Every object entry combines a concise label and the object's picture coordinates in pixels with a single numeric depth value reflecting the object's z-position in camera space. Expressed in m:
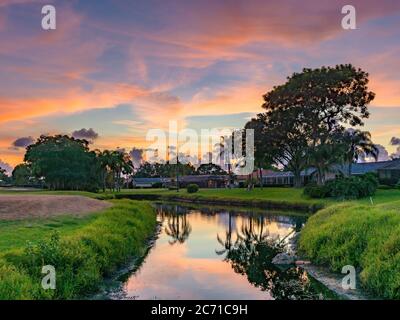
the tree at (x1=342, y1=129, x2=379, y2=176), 70.31
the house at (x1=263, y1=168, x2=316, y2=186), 105.50
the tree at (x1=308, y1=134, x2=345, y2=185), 65.12
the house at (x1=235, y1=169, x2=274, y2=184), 118.72
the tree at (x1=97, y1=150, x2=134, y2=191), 106.12
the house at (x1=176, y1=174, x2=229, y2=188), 130.50
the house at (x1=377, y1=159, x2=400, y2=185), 73.56
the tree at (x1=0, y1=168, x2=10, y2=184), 145.82
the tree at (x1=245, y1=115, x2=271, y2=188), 74.81
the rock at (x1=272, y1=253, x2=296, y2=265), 22.42
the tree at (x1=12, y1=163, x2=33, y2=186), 118.35
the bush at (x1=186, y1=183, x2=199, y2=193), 92.64
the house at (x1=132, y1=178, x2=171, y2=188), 141.73
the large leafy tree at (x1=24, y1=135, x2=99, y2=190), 91.00
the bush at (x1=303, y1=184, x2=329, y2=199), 54.69
